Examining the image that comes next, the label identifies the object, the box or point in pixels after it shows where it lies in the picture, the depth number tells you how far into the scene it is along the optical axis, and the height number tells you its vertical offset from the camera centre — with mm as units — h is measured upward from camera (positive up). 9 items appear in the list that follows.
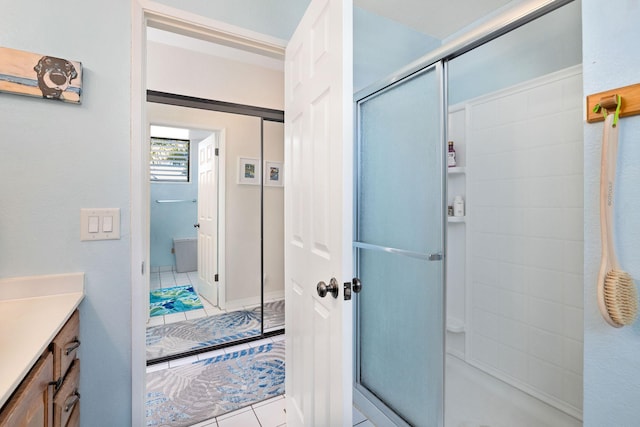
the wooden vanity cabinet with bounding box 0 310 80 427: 621 -470
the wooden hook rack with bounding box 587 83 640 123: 767 +303
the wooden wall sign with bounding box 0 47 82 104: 1073 +515
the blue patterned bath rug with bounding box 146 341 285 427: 1681 -1151
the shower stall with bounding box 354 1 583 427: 1365 -135
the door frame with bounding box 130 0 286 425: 1269 +156
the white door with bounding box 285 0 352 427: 948 -3
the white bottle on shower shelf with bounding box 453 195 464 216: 2107 +39
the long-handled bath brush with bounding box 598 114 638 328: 768 -154
